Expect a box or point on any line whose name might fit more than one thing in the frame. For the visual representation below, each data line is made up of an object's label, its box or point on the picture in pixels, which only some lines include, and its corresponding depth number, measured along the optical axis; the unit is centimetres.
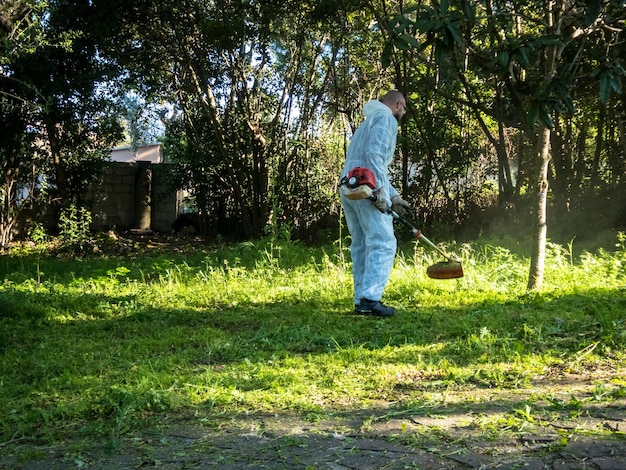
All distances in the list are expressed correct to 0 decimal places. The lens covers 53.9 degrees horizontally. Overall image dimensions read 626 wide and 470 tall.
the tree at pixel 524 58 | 346
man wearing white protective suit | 530
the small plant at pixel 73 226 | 1121
